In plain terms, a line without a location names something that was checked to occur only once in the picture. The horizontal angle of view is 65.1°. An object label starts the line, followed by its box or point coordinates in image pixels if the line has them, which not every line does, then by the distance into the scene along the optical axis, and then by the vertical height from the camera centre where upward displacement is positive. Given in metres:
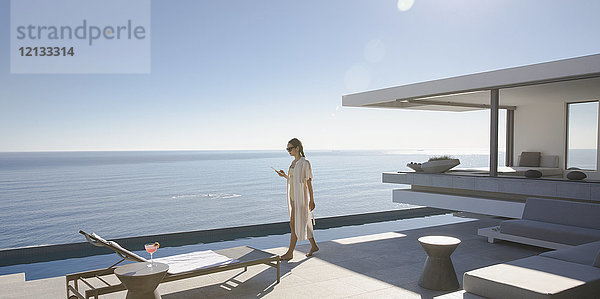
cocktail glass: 3.84 -0.90
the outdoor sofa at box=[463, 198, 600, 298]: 3.38 -1.04
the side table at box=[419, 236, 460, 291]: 4.48 -1.24
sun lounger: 3.93 -1.18
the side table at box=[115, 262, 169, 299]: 3.42 -1.04
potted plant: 8.82 -0.46
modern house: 6.74 +0.31
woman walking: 5.91 -0.73
